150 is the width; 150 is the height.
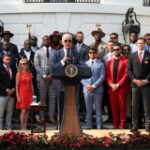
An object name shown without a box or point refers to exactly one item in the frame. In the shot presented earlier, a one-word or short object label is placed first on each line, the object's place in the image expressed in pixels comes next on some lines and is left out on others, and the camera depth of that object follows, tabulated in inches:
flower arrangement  245.9
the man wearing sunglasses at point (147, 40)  381.6
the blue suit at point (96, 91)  335.0
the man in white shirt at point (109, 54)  358.9
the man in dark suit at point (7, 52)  369.1
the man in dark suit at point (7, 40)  391.2
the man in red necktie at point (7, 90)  344.8
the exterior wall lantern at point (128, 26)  483.9
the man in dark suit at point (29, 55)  370.6
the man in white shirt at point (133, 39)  389.8
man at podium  265.3
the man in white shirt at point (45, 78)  349.7
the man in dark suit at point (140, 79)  316.2
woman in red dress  340.8
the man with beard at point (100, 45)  372.8
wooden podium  262.5
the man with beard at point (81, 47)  366.6
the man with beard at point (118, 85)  335.0
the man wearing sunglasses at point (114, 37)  380.8
